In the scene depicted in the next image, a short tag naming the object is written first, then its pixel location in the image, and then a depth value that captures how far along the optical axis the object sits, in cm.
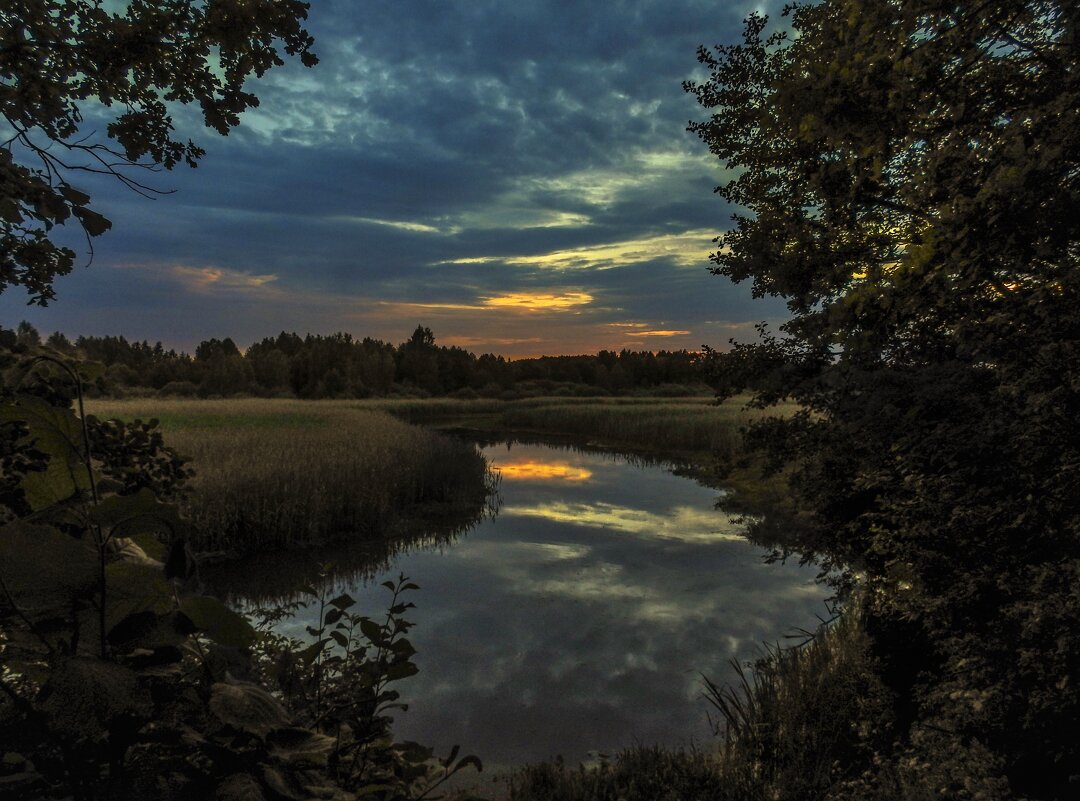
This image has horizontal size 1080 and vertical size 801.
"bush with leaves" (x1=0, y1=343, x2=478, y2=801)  93
